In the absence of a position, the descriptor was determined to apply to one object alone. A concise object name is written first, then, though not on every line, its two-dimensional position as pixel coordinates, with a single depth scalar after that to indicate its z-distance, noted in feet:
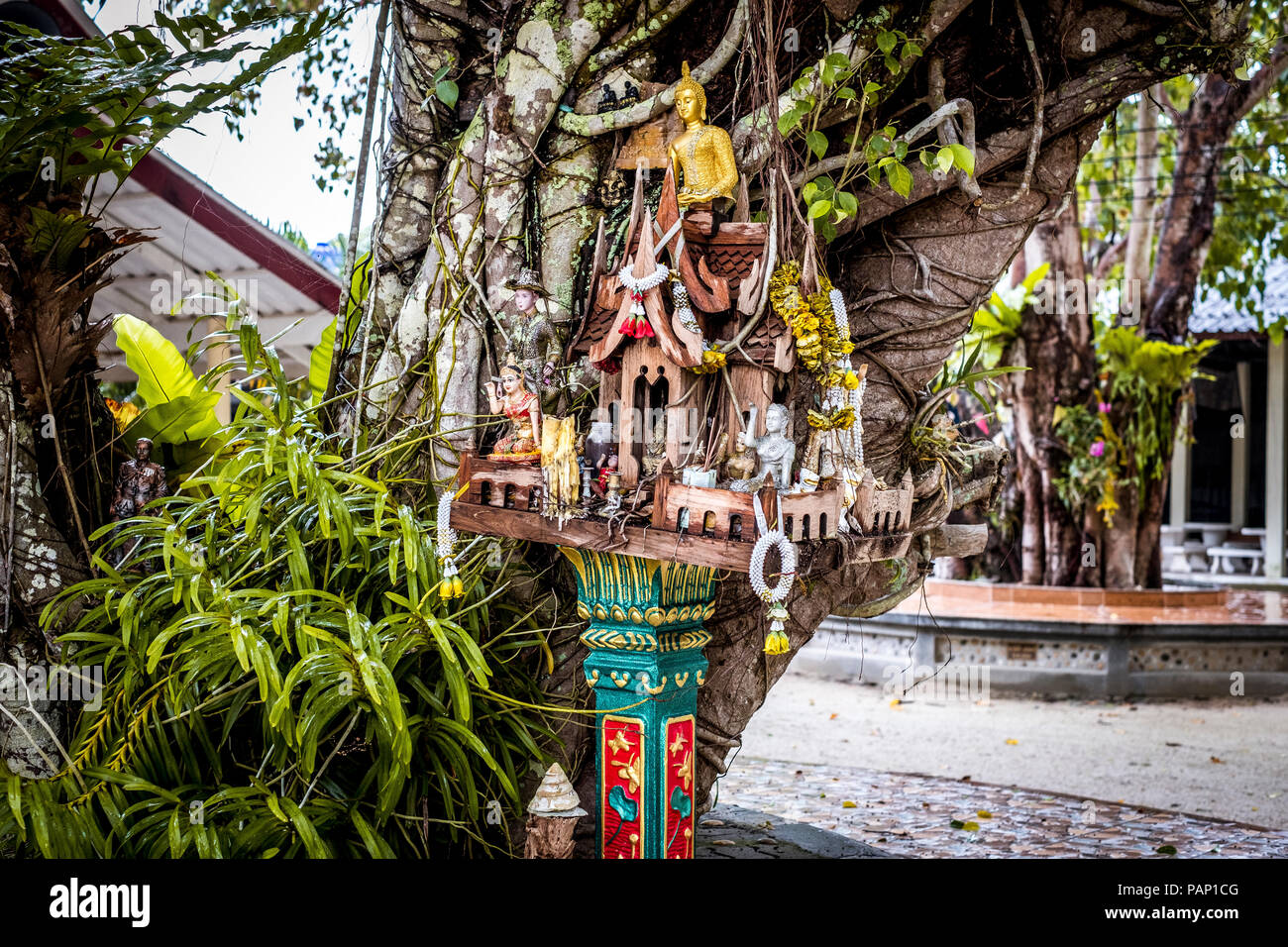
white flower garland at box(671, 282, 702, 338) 9.21
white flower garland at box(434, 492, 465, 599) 9.37
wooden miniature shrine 9.17
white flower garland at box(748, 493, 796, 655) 8.26
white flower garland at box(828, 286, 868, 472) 9.30
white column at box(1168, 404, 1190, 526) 46.32
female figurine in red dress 9.87
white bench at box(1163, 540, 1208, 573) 45.32
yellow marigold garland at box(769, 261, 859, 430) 9.15
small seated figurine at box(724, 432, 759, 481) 9.18
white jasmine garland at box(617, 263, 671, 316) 9.10
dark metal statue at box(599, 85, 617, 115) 11.34
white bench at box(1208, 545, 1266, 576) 43.62
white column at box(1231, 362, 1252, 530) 47.14
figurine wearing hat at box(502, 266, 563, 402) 10.98
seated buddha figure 9.70
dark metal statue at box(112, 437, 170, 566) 11.41
